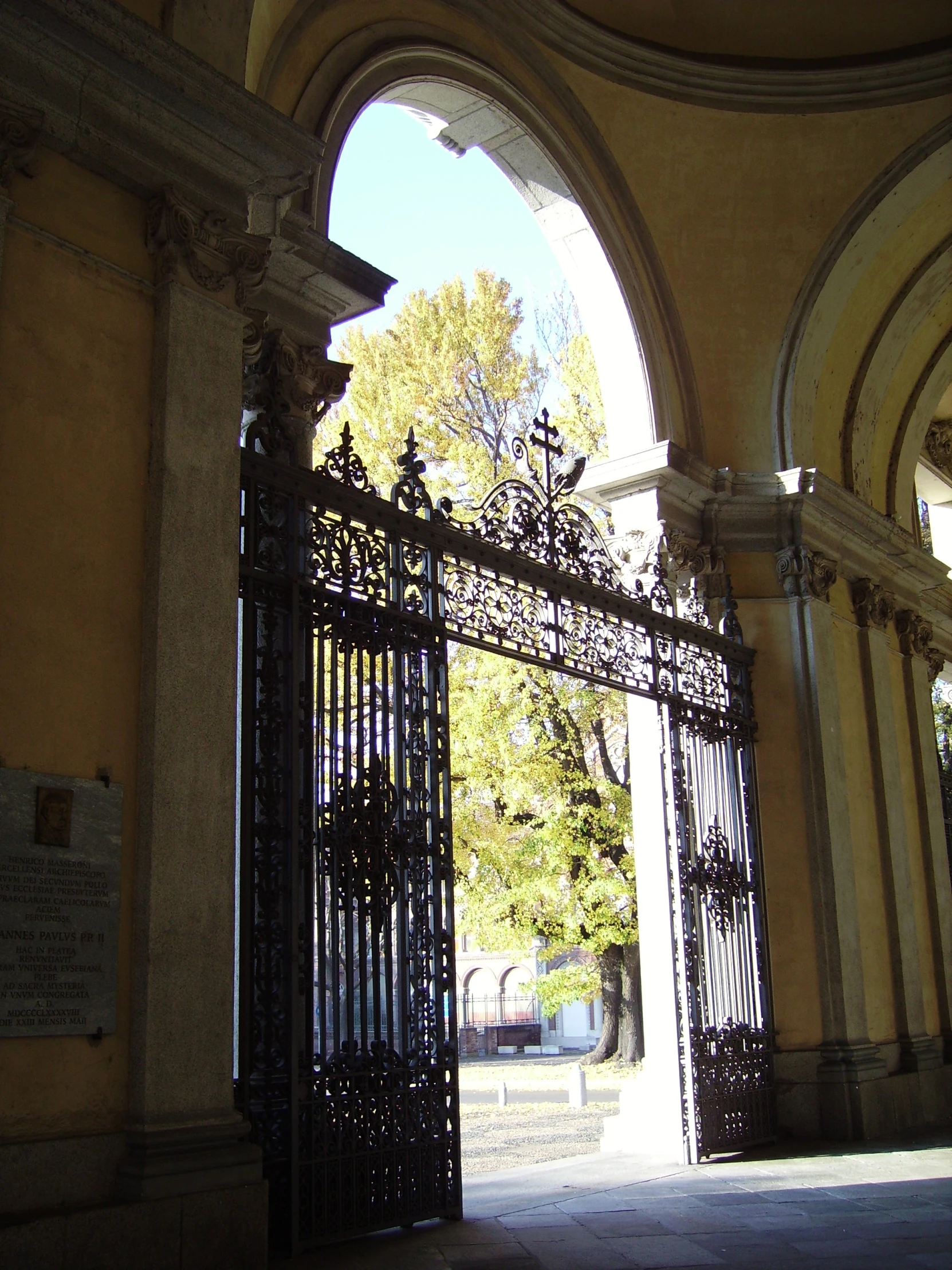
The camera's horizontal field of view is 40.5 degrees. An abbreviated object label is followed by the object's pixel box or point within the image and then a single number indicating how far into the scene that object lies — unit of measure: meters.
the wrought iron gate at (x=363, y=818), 5.86
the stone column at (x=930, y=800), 11.45
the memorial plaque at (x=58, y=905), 4.58
